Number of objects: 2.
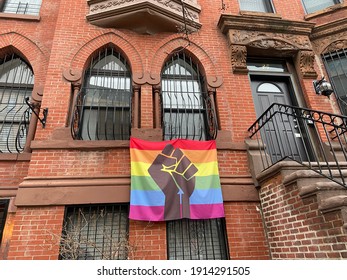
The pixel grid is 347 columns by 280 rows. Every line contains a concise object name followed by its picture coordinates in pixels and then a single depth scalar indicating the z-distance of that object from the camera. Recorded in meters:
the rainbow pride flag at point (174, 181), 4.03
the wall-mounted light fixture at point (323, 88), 5.69
